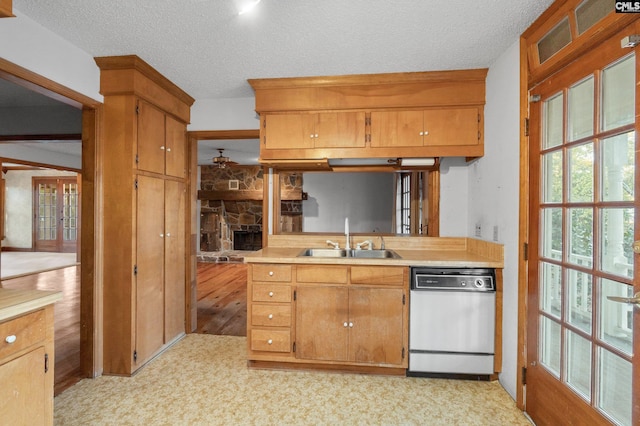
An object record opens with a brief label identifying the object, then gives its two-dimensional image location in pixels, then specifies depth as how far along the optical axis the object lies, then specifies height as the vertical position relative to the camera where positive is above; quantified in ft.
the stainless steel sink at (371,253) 8.93 -1.23
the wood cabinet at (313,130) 8.46 +2.27
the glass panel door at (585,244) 4.18 -0.49
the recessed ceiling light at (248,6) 5.35 +3.63
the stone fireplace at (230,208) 24.22 +0.26
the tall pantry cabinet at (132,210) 7.51 +0.02
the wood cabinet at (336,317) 7.41 -2.59
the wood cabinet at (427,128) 8.13 +2.27
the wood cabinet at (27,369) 3.69 -2.03
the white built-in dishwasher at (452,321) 7.22 -2.56
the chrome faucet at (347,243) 9.20 -0.93
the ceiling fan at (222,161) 17.96 +2.97
